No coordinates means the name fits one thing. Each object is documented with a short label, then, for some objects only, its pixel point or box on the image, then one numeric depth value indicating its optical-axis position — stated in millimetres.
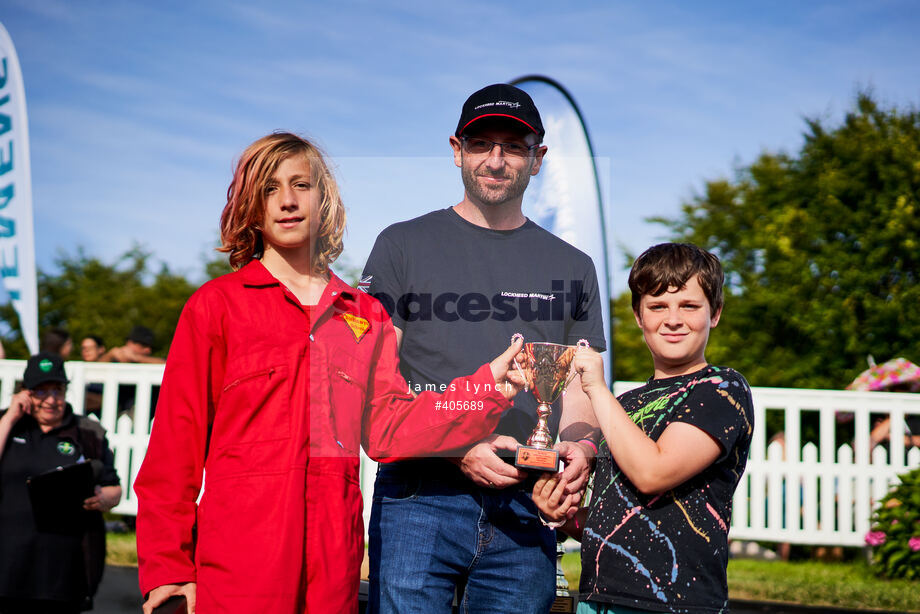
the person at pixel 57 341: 8281
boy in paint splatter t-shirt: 2012
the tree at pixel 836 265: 11422
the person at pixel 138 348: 9656
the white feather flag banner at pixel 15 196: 8641
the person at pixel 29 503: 4660
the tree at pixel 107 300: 23656
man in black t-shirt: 2146
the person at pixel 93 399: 8289
